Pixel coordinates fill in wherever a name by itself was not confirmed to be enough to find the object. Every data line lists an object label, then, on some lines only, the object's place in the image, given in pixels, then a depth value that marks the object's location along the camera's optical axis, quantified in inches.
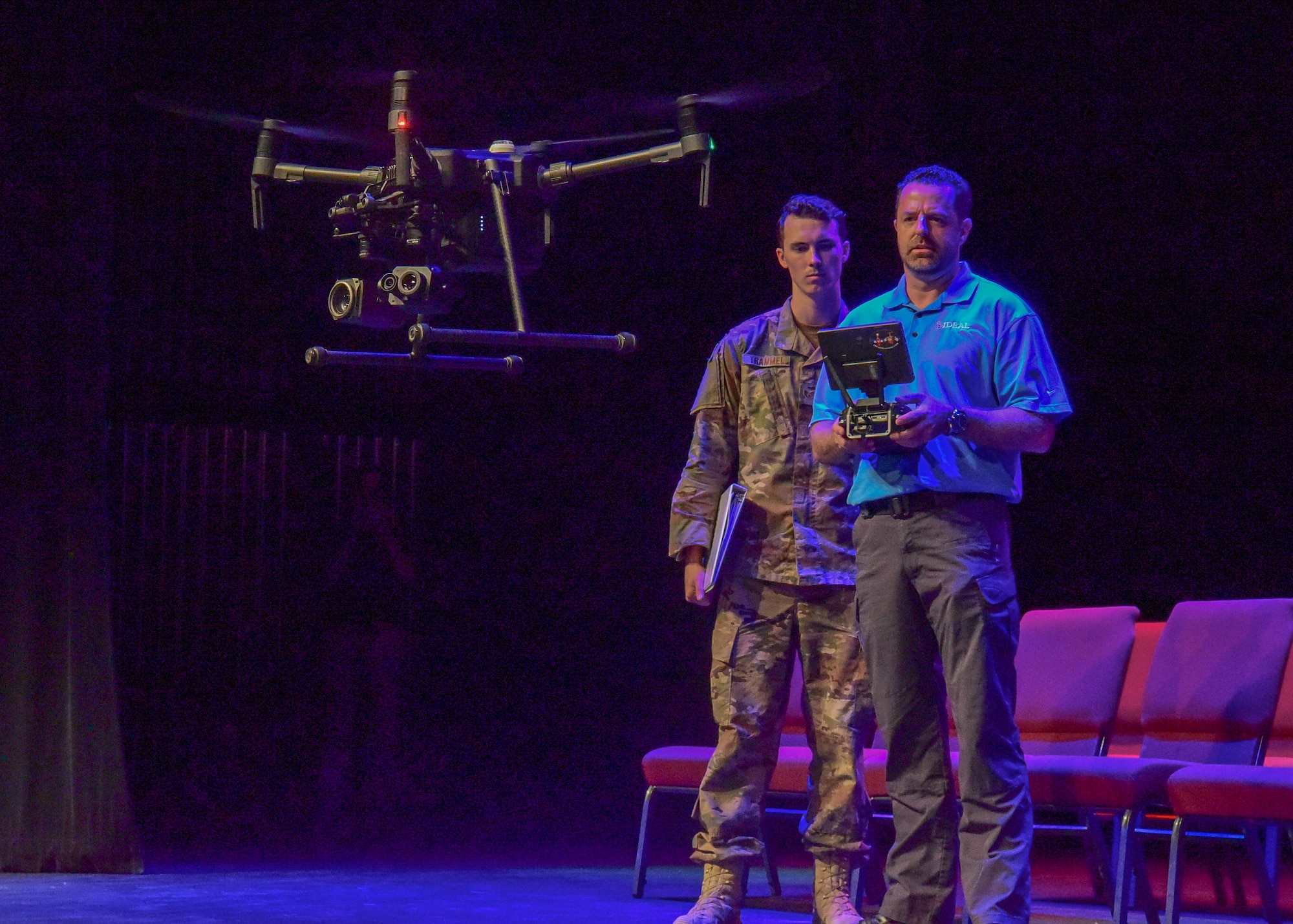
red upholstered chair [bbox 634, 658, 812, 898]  305.6
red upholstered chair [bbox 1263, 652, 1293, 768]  289.0
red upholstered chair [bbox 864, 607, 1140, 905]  305.7
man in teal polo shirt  201.5
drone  227.8
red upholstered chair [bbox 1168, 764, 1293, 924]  227.8
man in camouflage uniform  245.4
